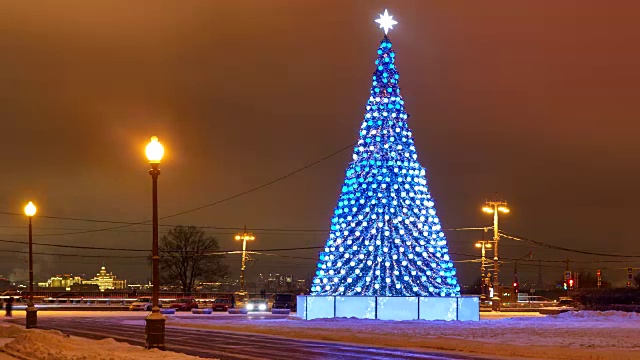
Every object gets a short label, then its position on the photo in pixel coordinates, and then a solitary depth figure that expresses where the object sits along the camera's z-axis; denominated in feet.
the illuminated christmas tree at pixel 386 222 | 150.00
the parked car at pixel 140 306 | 239.87
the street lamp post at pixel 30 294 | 123.54
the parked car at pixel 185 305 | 249.96
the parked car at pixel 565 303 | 291.01
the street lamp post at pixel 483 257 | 262.53
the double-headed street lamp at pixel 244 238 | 275.80
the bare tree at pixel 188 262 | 364.38
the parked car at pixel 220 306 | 241.96
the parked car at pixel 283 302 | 241.14
